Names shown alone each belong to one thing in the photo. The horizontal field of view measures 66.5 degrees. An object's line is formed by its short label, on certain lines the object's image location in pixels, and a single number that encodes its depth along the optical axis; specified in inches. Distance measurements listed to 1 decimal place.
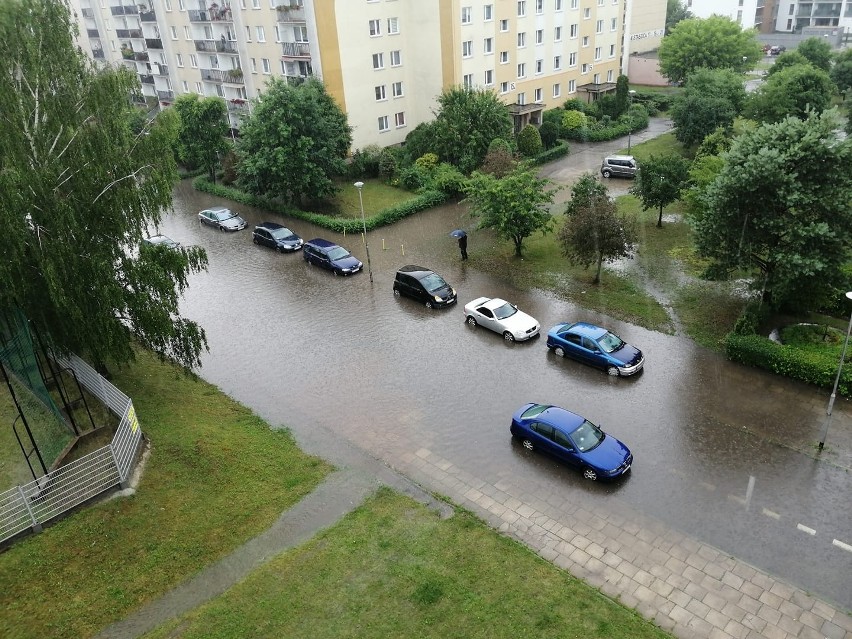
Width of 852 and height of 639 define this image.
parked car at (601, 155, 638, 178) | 1711.4
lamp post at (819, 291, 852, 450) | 730.5
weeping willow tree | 660.7
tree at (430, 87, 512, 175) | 1662.2
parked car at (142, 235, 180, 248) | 1375.5
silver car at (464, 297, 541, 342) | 993.5
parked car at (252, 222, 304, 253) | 1398.9
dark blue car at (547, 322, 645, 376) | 889.5
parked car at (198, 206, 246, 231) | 1553.9
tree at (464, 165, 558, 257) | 1212.5
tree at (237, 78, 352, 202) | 1503.4
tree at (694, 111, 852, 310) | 857.5
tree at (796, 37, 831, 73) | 2393.0
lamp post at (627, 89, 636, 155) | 2030.8
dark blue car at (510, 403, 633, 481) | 696.4
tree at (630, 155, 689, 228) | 1317.7
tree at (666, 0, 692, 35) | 3904.3
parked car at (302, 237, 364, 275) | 1273.4
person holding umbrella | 1274.6
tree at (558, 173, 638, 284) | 1089.4
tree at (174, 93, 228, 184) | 1825.8
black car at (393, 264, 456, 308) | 1114.7
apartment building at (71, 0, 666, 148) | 1755.7
